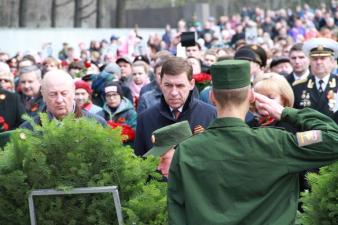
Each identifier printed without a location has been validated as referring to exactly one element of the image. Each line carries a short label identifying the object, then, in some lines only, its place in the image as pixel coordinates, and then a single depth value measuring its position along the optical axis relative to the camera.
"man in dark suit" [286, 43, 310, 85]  13.50
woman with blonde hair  6.84
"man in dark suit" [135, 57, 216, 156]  7.43
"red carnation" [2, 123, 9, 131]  10.37
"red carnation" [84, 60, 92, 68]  16.83
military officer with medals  10.14
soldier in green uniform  4.44
